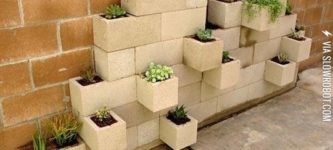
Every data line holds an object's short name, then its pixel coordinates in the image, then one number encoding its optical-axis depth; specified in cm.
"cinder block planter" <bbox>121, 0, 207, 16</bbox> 250
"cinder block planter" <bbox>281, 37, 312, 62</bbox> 371
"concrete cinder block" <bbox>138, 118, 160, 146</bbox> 297
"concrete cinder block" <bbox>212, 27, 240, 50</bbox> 318
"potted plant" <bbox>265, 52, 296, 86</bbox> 368
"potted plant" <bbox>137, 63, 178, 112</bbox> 253
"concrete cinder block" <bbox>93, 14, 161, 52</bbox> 242
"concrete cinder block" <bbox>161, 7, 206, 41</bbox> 272
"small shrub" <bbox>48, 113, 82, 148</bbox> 252
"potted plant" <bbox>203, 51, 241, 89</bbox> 305
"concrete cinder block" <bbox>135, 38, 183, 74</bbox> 267
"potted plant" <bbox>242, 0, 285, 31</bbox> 314
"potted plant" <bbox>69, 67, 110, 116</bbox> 248
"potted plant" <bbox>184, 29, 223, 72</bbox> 281
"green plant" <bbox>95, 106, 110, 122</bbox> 253
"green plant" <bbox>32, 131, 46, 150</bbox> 245
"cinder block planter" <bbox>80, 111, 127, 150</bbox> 239
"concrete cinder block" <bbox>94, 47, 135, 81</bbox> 252
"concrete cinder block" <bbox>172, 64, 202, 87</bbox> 299
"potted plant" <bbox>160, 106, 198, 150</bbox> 290
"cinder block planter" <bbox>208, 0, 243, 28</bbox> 313
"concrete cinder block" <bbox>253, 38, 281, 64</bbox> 366
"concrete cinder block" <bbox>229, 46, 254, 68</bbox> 345
